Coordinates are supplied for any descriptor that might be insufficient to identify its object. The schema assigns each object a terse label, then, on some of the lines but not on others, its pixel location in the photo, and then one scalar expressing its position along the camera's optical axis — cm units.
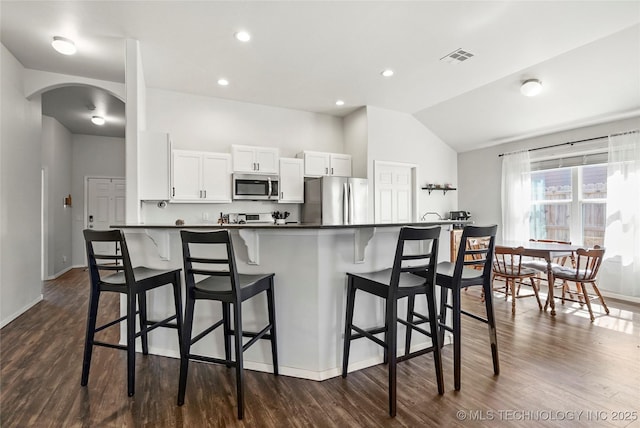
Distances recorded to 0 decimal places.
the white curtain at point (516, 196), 520
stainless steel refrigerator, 484
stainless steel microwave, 467
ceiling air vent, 350
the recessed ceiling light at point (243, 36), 306
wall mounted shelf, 595
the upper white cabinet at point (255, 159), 466
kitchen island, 218
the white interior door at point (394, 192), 534
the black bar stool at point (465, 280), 204
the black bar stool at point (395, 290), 179
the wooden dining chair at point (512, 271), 368
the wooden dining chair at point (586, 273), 342
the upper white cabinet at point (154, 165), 339
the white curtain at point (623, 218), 396
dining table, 354
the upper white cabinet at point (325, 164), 511
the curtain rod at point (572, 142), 411
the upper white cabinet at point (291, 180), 497
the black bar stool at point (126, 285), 198
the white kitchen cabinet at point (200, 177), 432
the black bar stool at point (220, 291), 178
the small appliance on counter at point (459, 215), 602
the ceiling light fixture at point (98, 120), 568
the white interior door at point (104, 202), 678
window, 447
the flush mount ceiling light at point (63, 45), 308
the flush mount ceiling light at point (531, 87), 407
